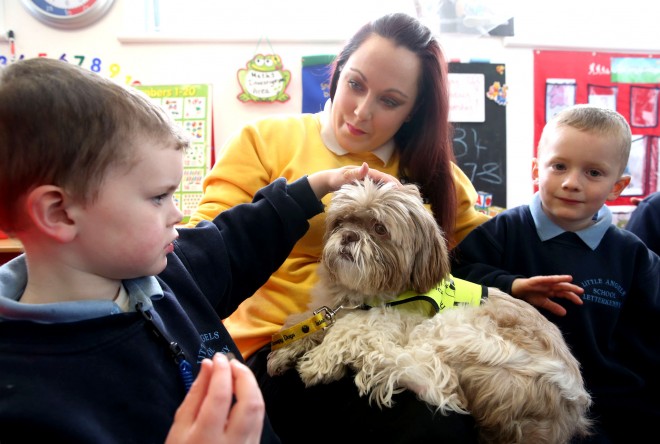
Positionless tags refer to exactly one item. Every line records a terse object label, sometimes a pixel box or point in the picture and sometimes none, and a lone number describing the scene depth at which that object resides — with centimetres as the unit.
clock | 251
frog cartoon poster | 261
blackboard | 271
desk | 195
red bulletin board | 275
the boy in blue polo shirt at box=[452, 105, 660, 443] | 154
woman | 150
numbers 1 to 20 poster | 262
